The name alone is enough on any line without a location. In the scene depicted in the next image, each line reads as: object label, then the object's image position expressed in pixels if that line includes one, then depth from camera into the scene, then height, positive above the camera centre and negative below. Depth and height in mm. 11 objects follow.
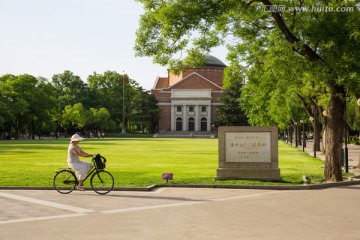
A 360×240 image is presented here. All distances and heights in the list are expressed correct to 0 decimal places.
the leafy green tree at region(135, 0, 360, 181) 14180 +3125
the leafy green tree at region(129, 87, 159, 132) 111375 +5642
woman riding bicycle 12422 -746
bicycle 12431 -1212
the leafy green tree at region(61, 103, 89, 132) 88812 +3167
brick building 120500 +7358
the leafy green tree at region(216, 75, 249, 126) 99375 +4541
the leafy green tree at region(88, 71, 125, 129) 112438 +9823
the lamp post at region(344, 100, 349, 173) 18859 -930
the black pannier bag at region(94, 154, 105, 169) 12414 -742
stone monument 15328 -621
